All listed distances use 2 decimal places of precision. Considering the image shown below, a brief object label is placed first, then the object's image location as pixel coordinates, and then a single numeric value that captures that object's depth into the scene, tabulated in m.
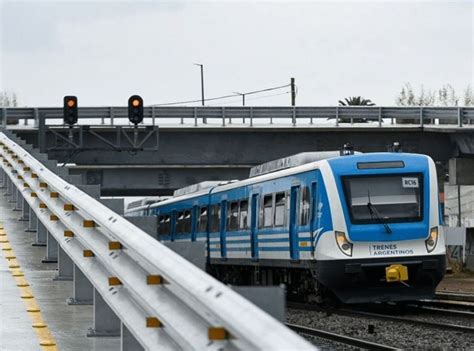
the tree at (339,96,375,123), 125.93
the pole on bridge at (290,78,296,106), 95.19
